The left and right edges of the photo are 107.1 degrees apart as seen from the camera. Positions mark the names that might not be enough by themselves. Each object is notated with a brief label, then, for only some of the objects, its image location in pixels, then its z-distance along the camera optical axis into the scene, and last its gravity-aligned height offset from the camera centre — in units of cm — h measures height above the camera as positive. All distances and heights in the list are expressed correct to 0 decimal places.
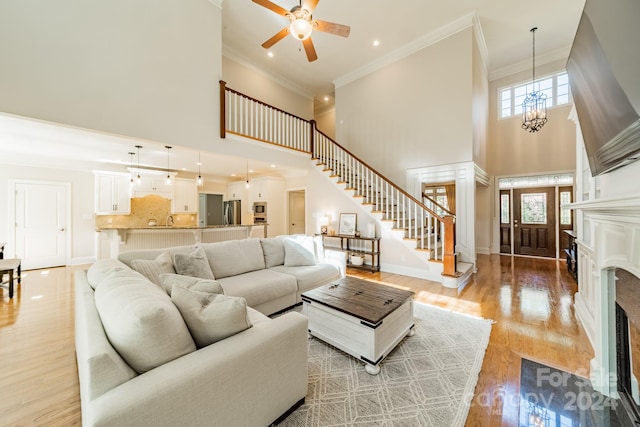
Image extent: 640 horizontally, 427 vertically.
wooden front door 617 -22
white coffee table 192 -93
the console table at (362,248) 502 -78
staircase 416 +113
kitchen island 452 -46
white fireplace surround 127 -30
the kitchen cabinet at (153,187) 645 +80
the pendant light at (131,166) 518 +135
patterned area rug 149 -127
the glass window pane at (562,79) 584 +337
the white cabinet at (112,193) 597 +58
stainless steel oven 751 +10
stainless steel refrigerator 823 +7
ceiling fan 274 +237
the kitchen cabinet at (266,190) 744 +81
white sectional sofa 89 -66
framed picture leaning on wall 547 -25
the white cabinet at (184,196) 705 +58
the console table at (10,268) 339 -74
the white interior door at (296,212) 798 +9
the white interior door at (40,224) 518 -17
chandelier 507 +222
